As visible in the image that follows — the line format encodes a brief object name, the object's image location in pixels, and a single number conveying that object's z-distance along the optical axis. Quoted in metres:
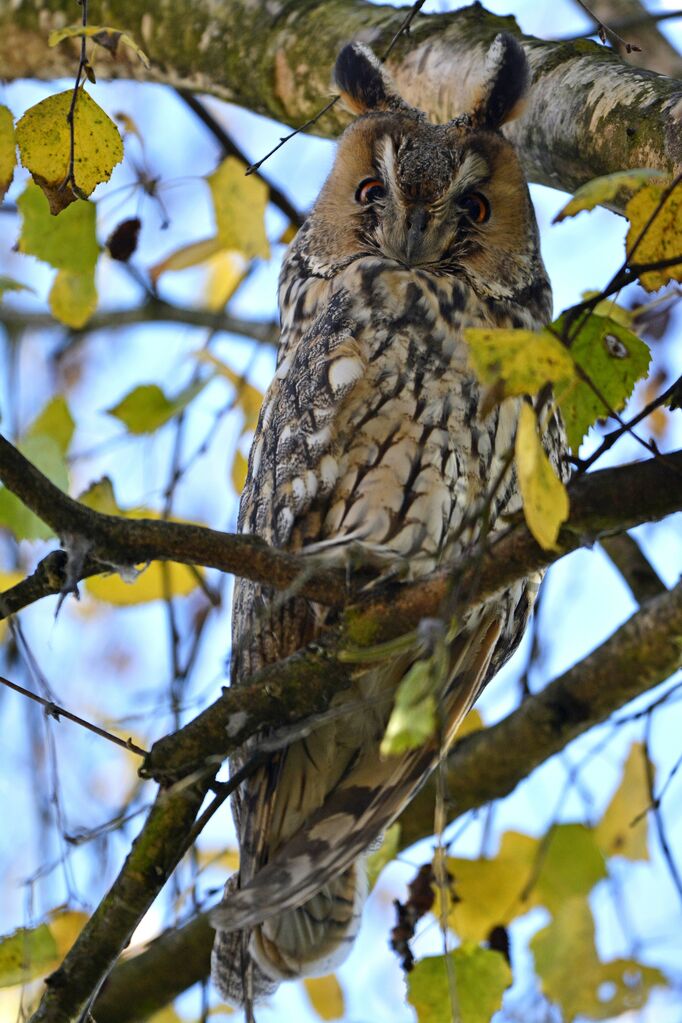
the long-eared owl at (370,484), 5.54
